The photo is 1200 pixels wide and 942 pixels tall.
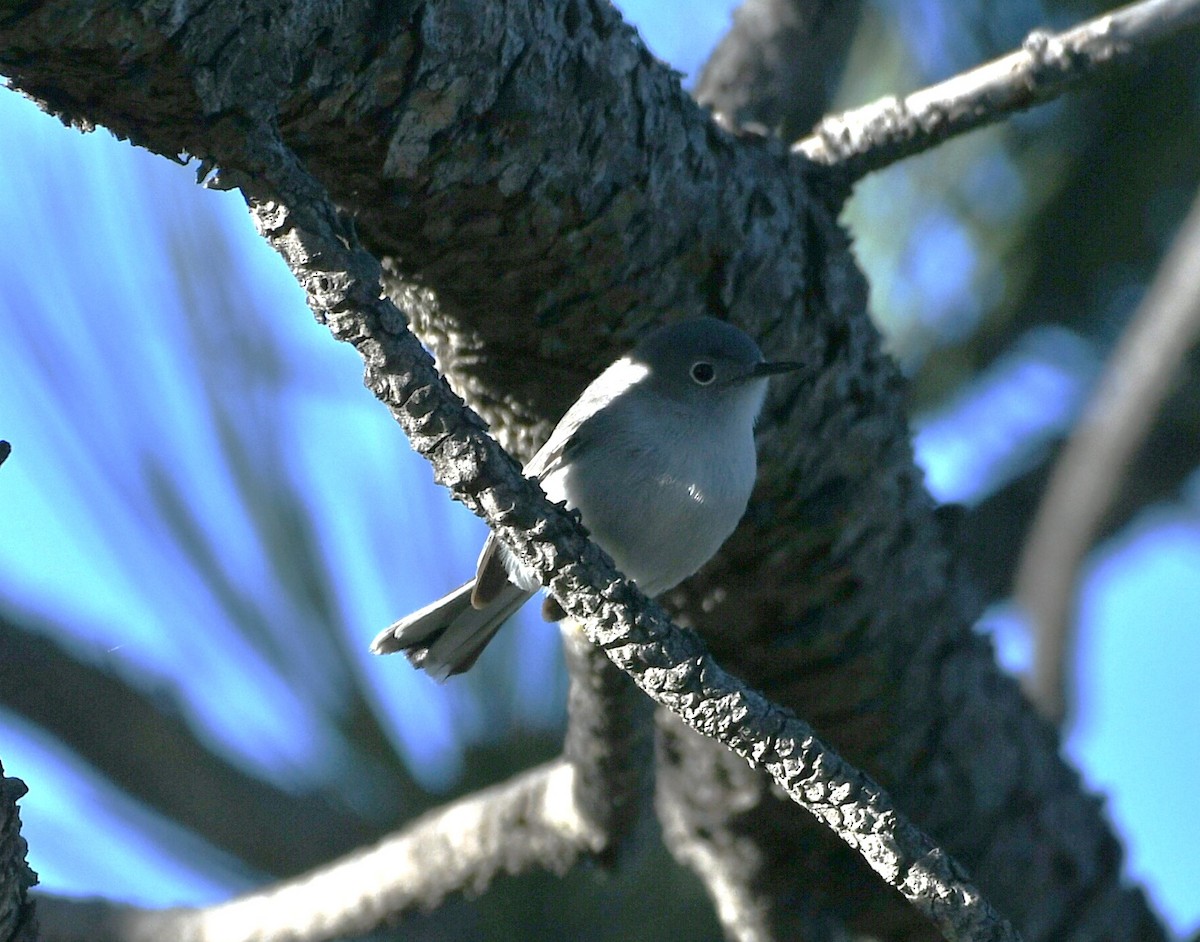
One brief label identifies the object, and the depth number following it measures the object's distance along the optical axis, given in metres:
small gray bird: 4.34
